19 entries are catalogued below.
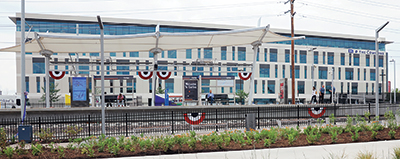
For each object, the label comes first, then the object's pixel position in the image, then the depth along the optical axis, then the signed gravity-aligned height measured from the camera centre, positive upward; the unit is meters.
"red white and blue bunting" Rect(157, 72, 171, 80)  22.97 +0.29
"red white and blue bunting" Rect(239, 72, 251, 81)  23.83 +0.28
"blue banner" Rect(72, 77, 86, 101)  21.50 -0.72
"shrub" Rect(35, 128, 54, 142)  9.72 -1.85
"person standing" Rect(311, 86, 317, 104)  25.66 -1.74
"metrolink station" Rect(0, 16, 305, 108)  20.28 +2.61
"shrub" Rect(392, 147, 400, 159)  7.38 -1.87
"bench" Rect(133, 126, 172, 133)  13.62 -2.35
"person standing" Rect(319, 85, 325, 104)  25.75 -1.50
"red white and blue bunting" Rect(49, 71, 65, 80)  22.44 +0.38
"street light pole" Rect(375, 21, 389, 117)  16.71 +2.89
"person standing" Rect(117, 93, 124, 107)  24.45 -1.67
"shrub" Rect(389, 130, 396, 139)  10.12 -1.90
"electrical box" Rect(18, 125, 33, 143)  11.90 -2.15
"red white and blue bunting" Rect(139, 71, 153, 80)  22.97 +0.37
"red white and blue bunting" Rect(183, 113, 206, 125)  15.61 -2.07
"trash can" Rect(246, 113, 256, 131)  13.77 -1.97
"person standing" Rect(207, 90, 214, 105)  25.33 -1.58
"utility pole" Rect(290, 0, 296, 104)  27.62 +5.46
